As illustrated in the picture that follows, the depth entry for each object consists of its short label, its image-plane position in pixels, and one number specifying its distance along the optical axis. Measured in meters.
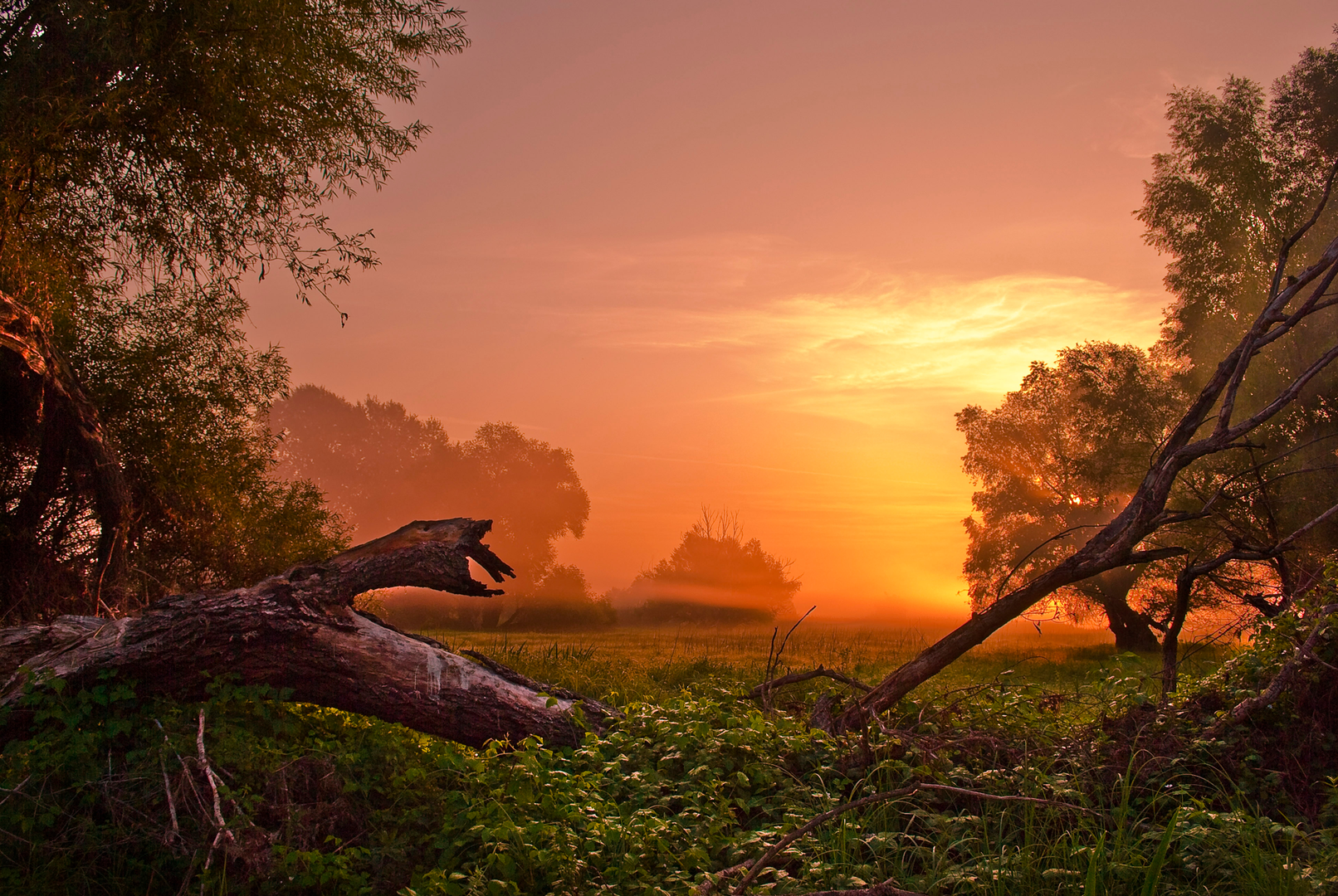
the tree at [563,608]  36.84
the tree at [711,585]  39.03
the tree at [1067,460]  22.73
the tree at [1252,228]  19.08
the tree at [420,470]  45.31
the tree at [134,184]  10.48
